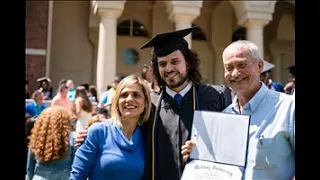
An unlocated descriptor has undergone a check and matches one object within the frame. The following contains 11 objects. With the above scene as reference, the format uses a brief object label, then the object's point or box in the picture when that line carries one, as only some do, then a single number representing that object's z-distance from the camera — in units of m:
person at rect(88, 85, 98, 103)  12.77
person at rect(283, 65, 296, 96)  8.59
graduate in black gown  3.03
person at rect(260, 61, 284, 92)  7.22
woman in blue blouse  2.97
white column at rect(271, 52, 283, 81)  21.36
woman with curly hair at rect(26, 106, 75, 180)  4.20
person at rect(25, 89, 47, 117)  9.31
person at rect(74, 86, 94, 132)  7.61
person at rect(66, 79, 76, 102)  11.80
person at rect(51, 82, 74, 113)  9.36
